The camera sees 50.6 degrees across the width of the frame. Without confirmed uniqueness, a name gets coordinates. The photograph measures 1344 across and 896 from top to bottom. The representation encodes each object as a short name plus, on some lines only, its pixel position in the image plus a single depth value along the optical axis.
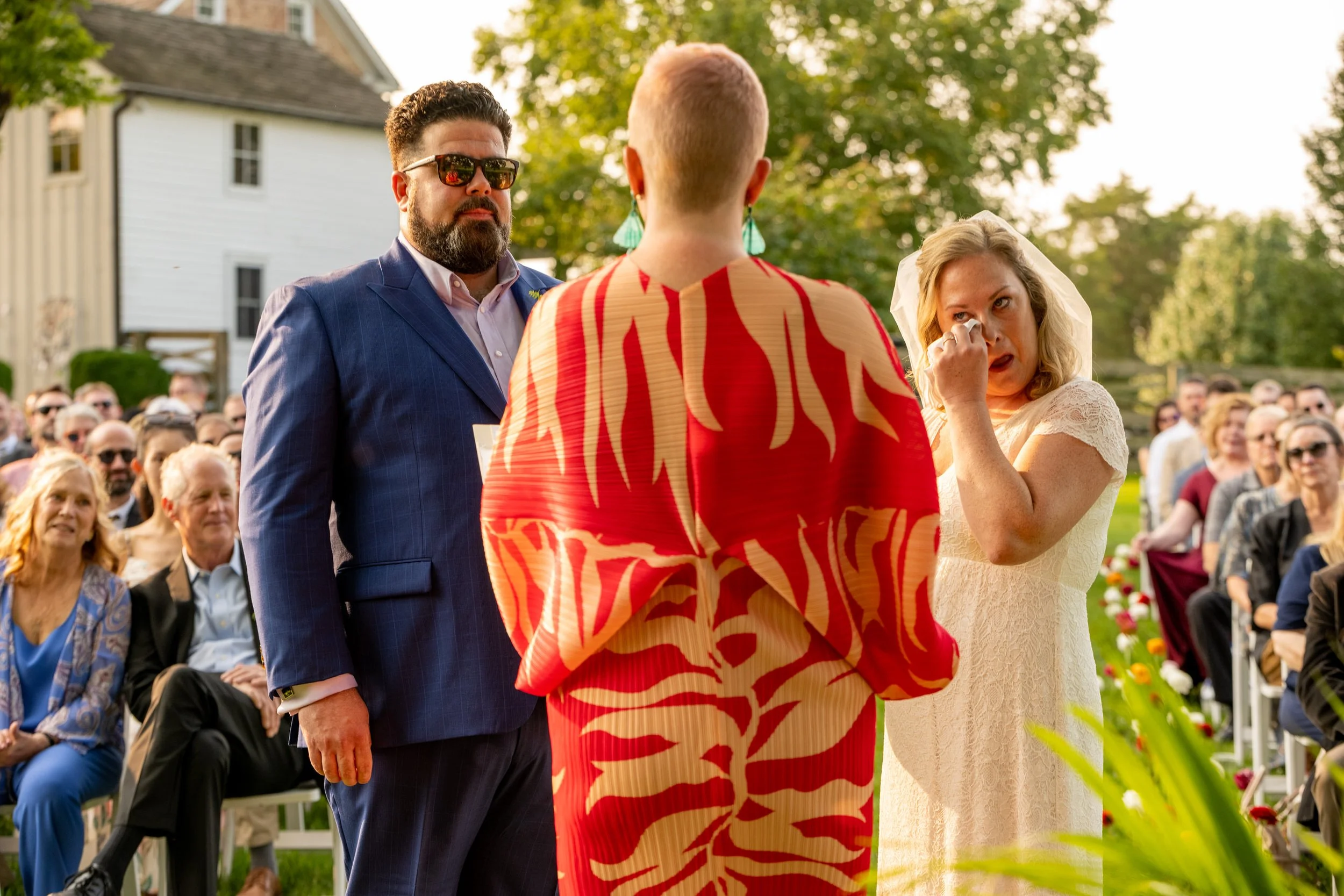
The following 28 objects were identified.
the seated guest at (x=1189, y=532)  9.23
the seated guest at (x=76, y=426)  9.22
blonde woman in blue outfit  4.96
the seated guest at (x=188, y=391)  12.19
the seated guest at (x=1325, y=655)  4.80
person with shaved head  2.06
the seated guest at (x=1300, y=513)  6.80
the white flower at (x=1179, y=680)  6.93
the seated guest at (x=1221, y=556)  8.12
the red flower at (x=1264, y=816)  3.84
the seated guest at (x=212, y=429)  8.73
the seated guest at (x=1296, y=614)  5.60
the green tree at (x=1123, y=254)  72.06
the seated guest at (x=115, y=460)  7.89
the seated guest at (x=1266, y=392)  12.55
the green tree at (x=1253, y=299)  45.94
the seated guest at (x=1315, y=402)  10.96
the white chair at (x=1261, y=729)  6.54
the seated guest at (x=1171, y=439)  11.70
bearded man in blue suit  2.86
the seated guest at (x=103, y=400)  11.04
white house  27.97
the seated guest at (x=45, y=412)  10.63
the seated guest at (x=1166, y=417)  14.44
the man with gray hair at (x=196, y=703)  4.79
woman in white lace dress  2.71
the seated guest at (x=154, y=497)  6.40
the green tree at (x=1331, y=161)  45.66
